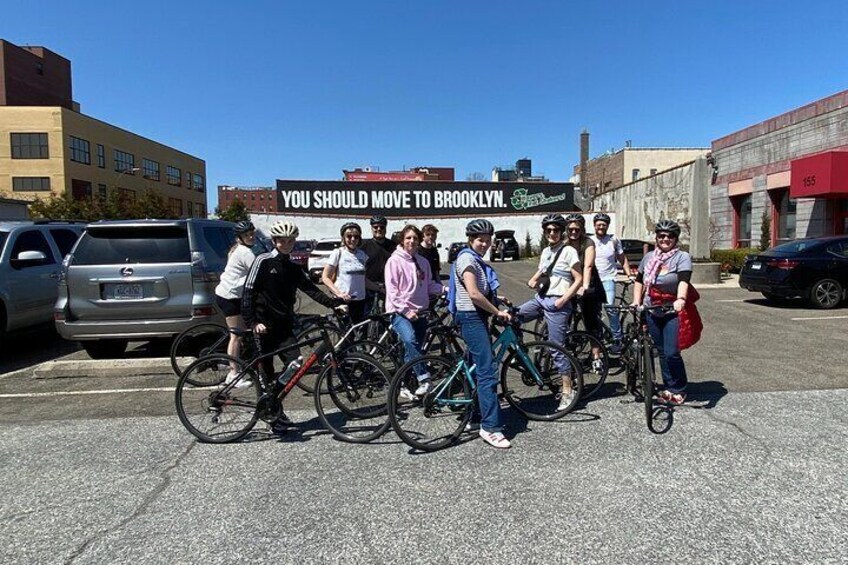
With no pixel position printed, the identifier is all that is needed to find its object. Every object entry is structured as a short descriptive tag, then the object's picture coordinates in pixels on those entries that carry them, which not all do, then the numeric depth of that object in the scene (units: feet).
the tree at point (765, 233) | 67.67
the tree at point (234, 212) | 218.79
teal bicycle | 15.49
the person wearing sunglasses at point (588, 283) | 19.48
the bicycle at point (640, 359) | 15.93
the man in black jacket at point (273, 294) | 15.98
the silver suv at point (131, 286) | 22.68
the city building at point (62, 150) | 172.55
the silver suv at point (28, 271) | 26.96
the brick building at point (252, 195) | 469.57
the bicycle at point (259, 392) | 15.74
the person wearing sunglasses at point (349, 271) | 21.58
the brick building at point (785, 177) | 54.75
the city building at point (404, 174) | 257.42
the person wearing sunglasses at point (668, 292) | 17.43
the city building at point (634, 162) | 214.48
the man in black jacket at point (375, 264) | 24.23
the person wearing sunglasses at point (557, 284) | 18.49
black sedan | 38.01
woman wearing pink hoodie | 18.63
